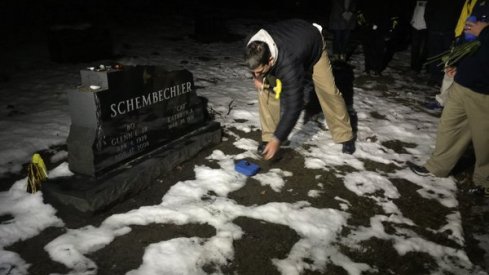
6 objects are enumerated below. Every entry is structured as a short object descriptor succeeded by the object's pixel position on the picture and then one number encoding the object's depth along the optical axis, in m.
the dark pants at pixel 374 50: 8.07
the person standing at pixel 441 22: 6.57
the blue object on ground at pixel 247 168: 4.02
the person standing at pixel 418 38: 8.02
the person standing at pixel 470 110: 3.42
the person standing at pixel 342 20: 8.33
